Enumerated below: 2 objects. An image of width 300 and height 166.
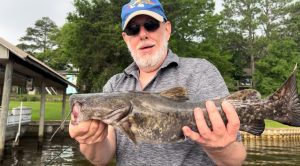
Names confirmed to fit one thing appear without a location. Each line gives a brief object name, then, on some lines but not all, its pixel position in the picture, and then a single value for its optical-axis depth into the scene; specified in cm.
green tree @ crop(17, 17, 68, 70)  5913
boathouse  937
